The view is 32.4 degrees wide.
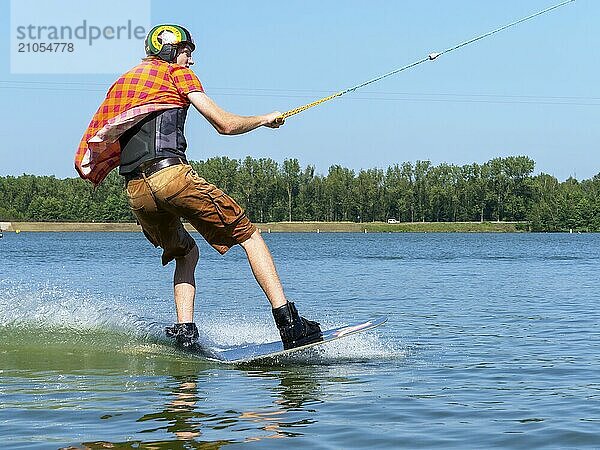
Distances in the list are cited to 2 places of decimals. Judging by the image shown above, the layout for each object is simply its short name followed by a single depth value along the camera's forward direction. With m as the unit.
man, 8.14
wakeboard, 8.69
